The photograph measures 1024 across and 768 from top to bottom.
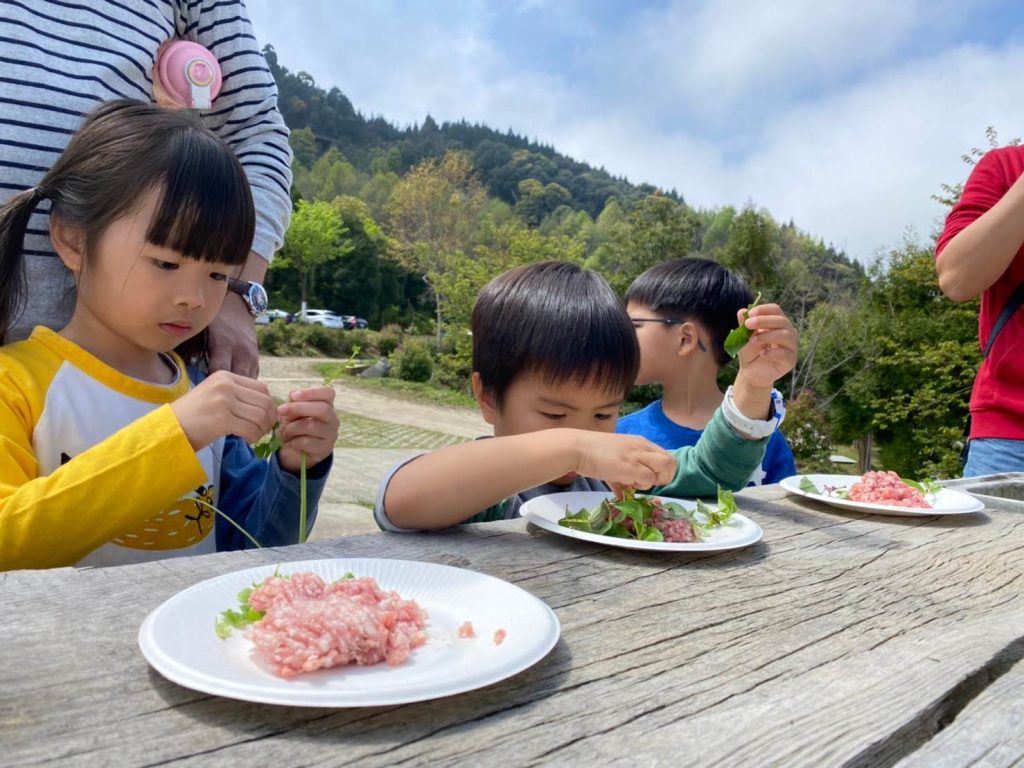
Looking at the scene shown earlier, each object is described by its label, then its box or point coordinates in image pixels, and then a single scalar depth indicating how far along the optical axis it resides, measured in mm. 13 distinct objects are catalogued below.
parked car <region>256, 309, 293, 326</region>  31922
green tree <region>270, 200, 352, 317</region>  39688
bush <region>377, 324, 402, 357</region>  27734
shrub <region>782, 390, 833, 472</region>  12281
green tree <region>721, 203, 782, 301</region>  17828
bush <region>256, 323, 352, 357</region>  27281
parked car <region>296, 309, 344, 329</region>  38281
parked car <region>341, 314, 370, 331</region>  37644
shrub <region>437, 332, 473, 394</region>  22984
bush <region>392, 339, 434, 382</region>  23688
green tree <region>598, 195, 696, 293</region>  19203
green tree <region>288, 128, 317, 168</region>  76938
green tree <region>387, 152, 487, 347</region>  37375
